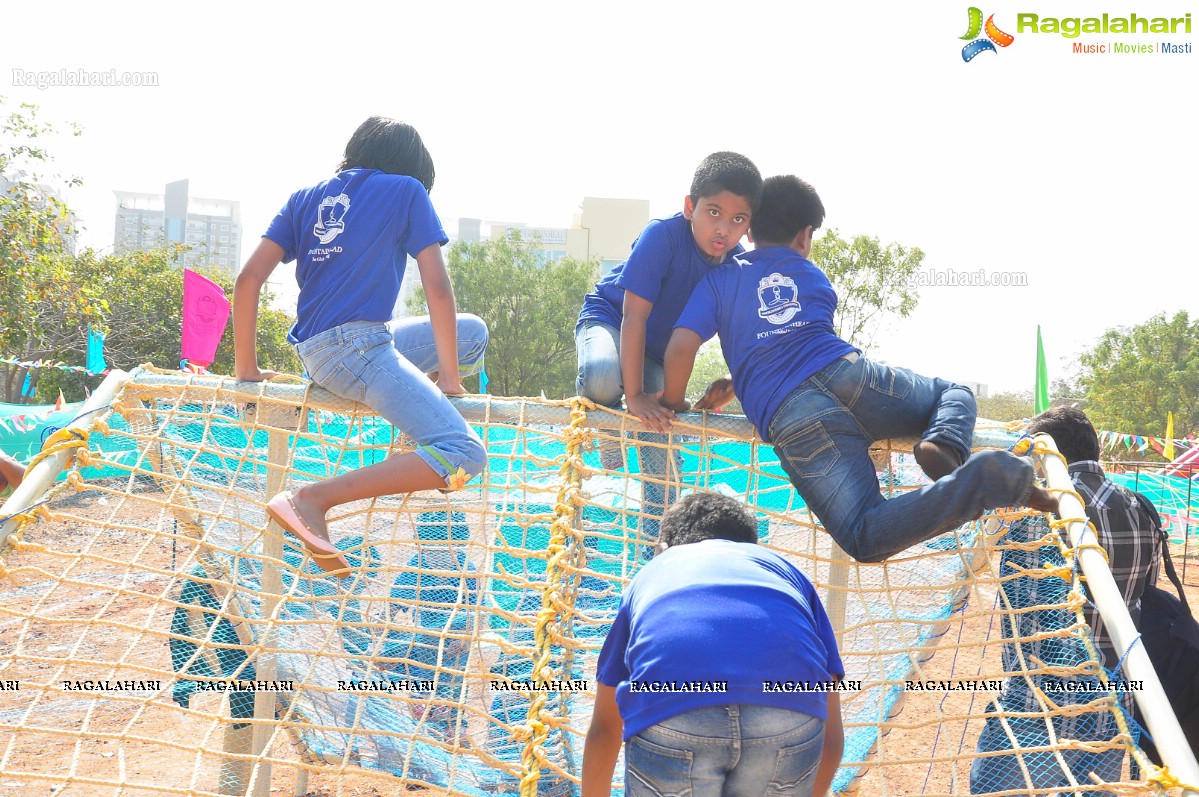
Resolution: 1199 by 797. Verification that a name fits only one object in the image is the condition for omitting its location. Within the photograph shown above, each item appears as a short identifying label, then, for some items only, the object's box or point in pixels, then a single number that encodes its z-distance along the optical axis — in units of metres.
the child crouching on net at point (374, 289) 2.42
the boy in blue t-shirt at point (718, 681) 1.51
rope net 2.23
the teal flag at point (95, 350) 10.30
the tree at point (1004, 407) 33.44
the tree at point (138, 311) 15.36
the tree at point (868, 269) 19.47
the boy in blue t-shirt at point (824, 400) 2.14
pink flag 7.31
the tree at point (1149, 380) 21.19
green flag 7.55
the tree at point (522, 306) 23.52
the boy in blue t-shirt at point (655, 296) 2.56
